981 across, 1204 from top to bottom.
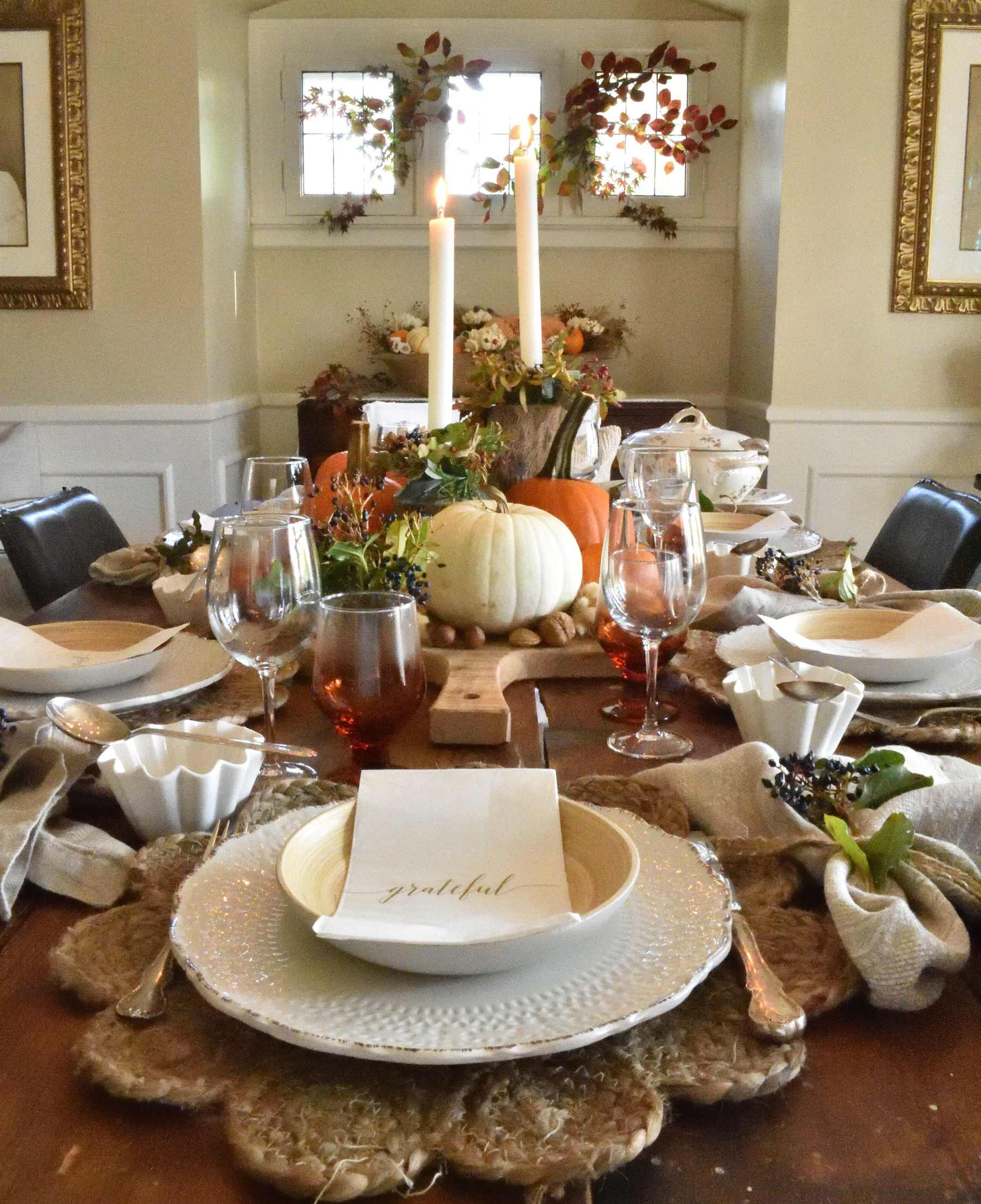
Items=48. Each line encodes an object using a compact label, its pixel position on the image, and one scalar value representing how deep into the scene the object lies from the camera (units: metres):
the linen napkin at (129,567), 1.64
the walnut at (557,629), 1.19
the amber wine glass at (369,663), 0.85
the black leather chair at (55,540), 1.78
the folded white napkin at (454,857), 0.58
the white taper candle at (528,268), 1.61
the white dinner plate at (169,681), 0.98
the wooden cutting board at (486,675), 0.95
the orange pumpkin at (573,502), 1.53
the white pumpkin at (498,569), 1.18
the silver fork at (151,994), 0.53
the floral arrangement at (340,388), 3.83
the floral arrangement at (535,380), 1.57
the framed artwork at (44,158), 3.49
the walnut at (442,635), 1.18
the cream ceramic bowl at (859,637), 1.03
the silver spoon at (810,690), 0.85
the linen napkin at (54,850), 0.68
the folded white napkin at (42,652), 1.08
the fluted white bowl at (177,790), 0.73
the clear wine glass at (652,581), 0.95
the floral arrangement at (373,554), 1.08
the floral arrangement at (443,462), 1.38
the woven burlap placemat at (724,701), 0.93
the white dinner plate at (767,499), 2.06
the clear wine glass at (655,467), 1.62
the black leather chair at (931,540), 1.81
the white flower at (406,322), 4.02
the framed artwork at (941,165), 3.50
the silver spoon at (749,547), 1.64
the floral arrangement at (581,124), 4.02
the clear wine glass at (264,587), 0.85
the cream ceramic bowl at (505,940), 0.51
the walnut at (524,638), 1.19
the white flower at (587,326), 4.00
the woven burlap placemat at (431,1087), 0.44
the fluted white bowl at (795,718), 0.86
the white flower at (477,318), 3.87
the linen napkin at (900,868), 0.56
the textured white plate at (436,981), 0.48
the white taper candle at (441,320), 1.44
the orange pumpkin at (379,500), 1.40
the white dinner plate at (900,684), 1.01
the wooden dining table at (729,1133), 0.44
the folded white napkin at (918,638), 1.08
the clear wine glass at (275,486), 1.44
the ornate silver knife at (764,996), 0.51
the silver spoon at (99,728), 0.79
